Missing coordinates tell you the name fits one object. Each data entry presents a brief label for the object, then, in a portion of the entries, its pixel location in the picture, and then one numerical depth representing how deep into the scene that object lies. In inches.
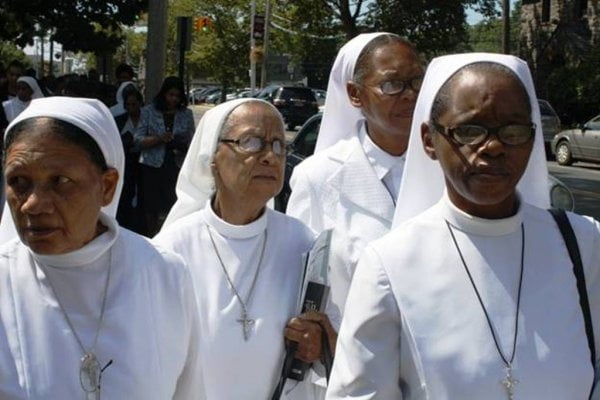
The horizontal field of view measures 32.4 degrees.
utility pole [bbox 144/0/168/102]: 542.6
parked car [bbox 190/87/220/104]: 2997.0
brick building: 1398.9
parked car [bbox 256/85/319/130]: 1502.2
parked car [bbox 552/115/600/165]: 967.6
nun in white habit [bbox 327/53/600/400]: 96.8
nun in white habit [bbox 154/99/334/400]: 142.2
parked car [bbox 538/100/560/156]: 1107.9
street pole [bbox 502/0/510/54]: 1176.2
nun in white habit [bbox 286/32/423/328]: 157.4
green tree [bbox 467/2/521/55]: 3726.4
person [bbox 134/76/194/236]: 395.9
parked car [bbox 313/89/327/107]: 1742.6
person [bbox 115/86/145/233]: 408.2
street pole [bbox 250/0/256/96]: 1330.0
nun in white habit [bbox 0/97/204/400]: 103.7
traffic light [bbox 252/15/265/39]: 1302.9
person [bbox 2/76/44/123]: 451.8
